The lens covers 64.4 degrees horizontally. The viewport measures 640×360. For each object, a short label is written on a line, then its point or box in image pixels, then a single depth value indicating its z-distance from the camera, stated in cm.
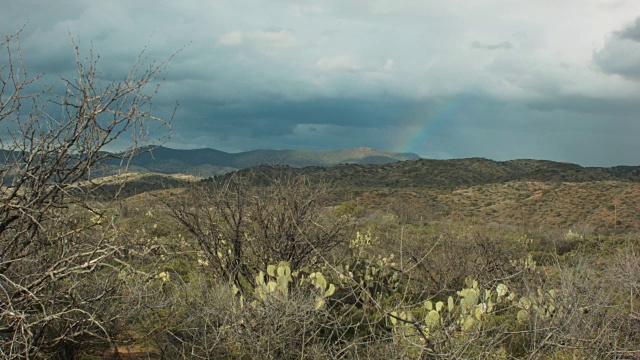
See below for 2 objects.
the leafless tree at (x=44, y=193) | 473
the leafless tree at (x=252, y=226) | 791
